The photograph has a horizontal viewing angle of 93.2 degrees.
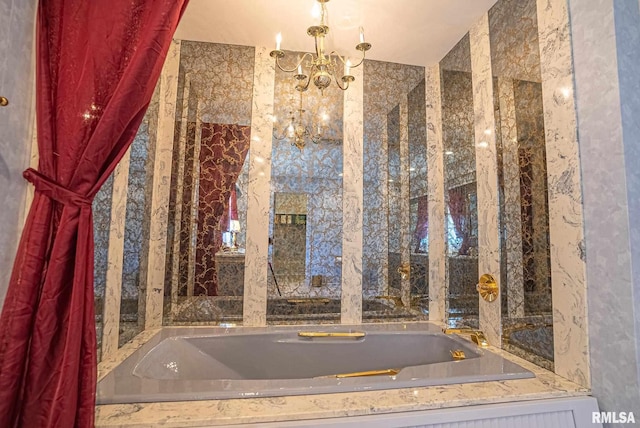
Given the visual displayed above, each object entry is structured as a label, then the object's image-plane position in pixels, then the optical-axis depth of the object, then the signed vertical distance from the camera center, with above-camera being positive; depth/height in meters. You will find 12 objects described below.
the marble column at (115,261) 1.38 -0.07
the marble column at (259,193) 1.99 +0.36
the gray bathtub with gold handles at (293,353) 1.46 -0.58
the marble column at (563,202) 1.17 +0.20
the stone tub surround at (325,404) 0.93 -0.52
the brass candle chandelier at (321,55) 1.37 +0.95
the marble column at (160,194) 1.89 +0.34
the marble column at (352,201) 2.08 +0.33
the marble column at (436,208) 2.15 +0.30
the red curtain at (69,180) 0.82 +0.19
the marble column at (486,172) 1.66 +0.45
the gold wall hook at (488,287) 1.65 -0.21
